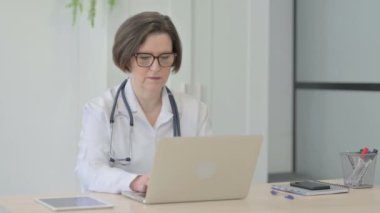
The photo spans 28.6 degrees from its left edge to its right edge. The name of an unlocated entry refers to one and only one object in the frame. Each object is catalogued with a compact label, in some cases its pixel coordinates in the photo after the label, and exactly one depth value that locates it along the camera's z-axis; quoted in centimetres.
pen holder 287
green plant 360
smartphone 273
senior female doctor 286
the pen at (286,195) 257
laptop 231
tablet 227
